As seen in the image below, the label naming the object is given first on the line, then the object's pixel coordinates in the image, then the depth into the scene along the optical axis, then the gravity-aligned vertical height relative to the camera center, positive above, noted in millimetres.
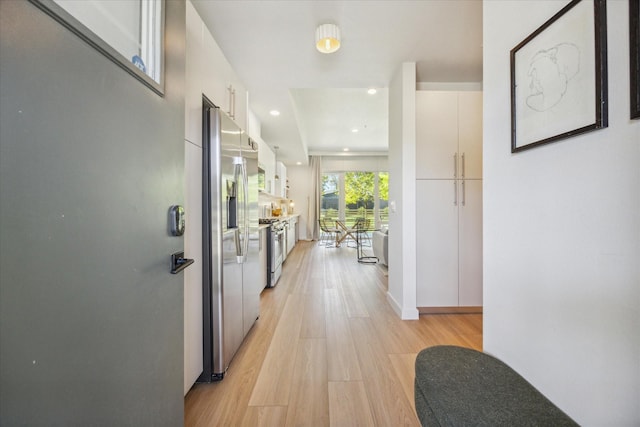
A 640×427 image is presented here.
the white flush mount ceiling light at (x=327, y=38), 1974 +1365
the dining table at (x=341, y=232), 7363 -525
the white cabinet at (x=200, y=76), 1460 +903
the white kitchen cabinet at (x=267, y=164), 4598 +980
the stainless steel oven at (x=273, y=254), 3504 -563
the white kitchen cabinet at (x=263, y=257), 3238 -565
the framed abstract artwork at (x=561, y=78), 641 +394
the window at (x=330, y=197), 8555 +551
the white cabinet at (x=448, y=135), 2734 +832
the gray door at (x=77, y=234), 451 -45
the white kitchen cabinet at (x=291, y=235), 5729 -510
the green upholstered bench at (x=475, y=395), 694 -549
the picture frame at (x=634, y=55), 565 +349
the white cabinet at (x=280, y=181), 6772 +889
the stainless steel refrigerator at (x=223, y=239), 1628 -172
